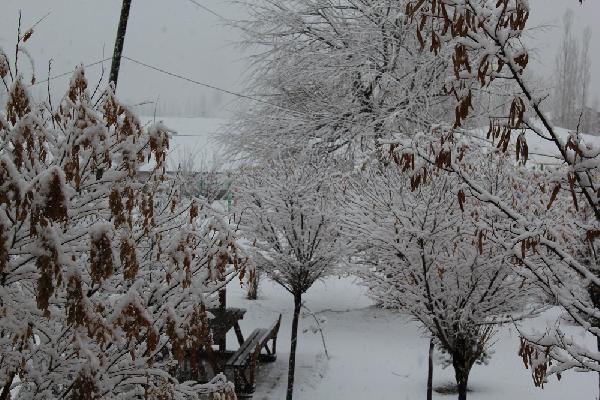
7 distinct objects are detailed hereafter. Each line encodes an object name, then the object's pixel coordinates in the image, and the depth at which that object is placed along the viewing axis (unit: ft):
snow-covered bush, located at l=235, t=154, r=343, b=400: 32.42
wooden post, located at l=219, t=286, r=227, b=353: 32.71
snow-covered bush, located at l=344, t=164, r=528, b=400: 23.32
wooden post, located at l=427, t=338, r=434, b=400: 26.71
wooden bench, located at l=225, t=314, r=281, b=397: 25.96
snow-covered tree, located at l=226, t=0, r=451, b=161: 48.96
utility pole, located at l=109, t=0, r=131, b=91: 18.60
